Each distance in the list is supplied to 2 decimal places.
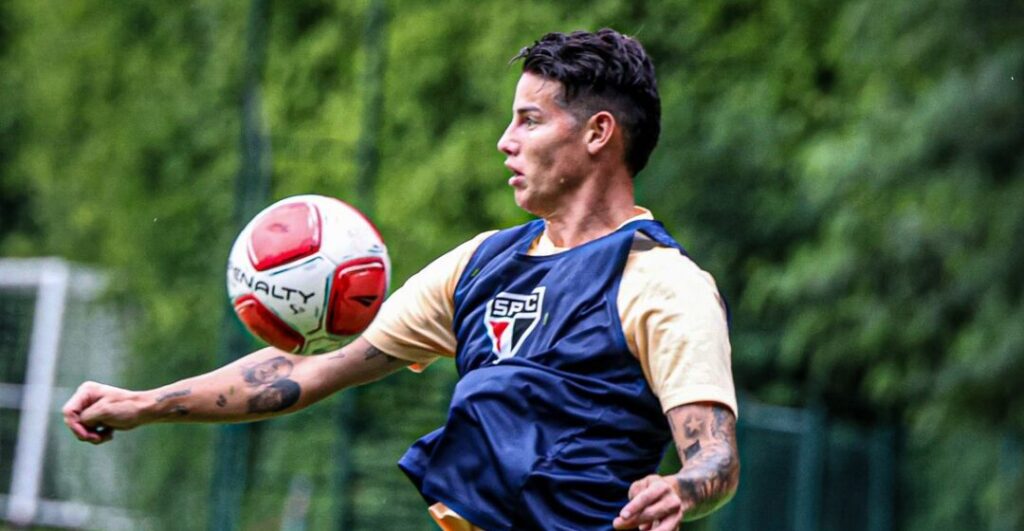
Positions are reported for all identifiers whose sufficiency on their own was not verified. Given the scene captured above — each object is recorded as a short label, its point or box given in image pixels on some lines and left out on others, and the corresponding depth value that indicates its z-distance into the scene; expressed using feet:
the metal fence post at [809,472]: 87.25
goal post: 101.24
